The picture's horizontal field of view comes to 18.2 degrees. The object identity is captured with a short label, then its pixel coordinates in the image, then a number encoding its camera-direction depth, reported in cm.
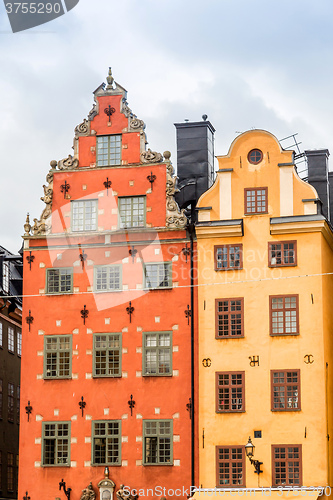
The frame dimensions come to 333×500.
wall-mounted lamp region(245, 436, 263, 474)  3756
